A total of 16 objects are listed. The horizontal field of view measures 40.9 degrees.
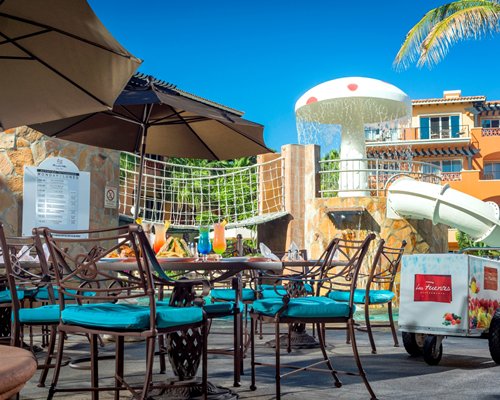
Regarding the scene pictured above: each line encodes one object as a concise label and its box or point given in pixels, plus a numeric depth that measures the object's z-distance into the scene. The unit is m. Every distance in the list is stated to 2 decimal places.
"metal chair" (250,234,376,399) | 3.46
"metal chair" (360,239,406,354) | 4.70
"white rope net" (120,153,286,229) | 13.28
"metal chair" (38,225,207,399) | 2.71
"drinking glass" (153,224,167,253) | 3.76
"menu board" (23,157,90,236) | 7.63
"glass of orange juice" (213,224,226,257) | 3.79
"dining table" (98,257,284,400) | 3.16
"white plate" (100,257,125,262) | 3.39
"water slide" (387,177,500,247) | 12.12
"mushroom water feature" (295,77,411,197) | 13.00
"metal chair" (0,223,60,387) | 3.12
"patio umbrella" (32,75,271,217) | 5.04
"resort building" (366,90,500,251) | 33.41
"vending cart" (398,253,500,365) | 4.73
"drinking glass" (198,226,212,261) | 3.64
